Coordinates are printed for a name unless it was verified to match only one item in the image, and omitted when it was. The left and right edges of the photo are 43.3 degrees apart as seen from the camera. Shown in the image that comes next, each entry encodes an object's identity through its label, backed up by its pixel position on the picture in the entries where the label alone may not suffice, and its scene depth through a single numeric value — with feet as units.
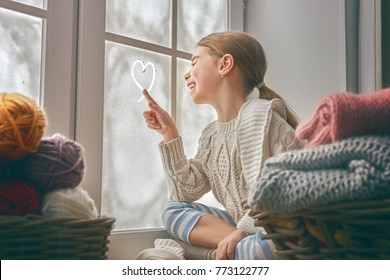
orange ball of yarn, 2.15
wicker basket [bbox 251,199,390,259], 1.84
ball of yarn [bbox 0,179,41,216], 2.15
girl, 3.65
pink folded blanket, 1.96
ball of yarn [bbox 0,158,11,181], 2.20
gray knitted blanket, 1.84
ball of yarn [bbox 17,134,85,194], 2.27
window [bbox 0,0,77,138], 3.28
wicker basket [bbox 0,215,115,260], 2.05
